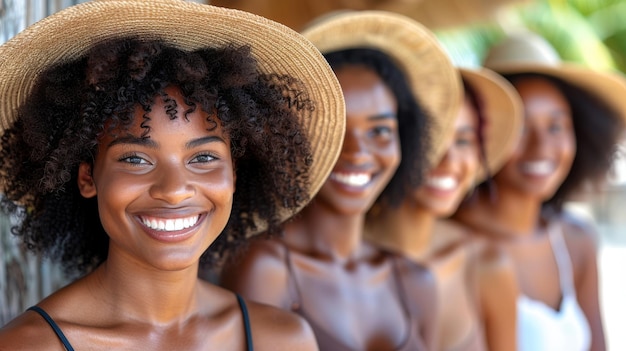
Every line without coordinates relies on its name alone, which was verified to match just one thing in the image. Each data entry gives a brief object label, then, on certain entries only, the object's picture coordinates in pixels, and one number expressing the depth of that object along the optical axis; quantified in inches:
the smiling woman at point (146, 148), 73.6
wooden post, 108.8
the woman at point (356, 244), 109.4
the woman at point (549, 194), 153.1
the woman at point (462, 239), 138.3
